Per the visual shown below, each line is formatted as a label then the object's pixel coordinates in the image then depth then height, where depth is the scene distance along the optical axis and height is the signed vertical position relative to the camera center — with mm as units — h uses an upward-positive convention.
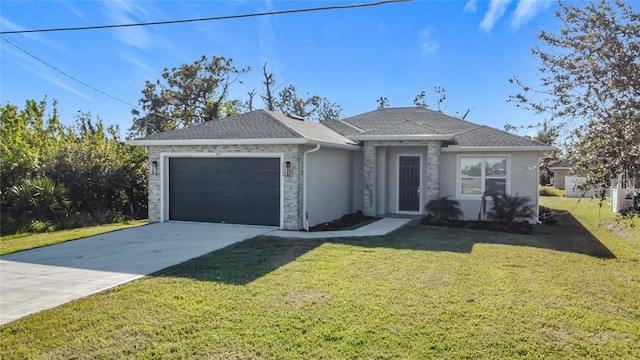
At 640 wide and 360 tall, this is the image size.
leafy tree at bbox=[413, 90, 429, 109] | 43188 +7968
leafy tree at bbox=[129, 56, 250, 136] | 34312 +6555
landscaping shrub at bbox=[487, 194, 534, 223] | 13133 -1065
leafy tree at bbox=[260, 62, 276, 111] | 35812 +7625
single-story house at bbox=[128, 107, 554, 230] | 12180 +136
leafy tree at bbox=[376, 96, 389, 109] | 41922 +7469
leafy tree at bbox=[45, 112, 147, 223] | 14812 -228
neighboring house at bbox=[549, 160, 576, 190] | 38044 -238
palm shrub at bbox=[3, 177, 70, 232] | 13016 -1148
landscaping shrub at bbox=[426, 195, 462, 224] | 13320 -1139
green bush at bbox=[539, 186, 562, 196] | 31000 -1202
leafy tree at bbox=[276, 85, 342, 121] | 40375 +6973
